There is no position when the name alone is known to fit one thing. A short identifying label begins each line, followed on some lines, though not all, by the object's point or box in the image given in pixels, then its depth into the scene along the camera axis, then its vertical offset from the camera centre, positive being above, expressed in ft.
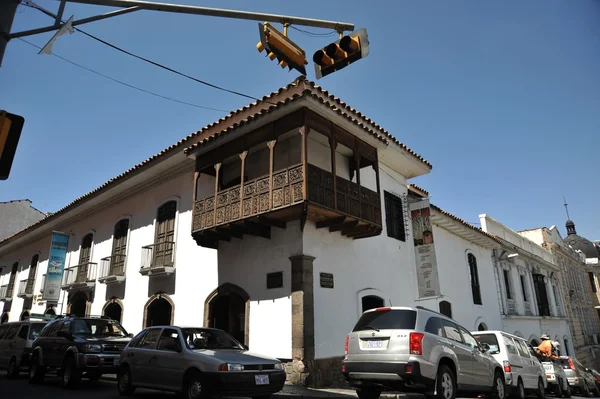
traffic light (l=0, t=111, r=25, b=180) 15.94 +7.82
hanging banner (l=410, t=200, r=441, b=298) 49.80 +11.58
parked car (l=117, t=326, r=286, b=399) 23.72 -0.65
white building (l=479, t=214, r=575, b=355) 79.25 +12.43
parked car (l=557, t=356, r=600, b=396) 55.01 -3.21
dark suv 31.73 +0.50
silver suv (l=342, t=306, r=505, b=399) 23.39 -0.20
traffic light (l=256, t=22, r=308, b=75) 20.04 +13.83
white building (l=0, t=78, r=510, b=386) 37.73 +11.71
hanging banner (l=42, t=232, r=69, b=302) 67.51 +13.76
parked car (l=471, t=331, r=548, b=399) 33.86 -0.86
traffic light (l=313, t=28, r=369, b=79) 20.18 +13.53
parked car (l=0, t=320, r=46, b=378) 40.01 +1.02
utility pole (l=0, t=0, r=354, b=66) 19.76 +15.45
